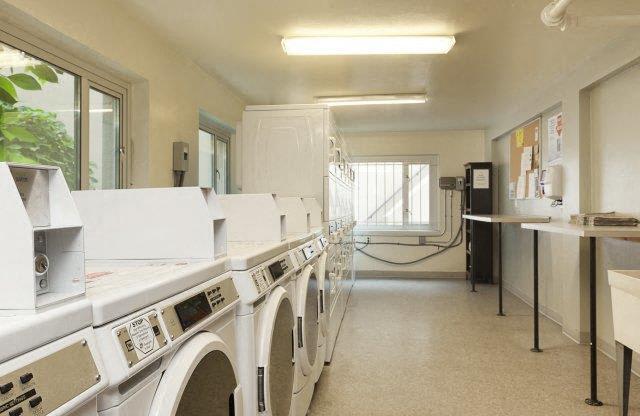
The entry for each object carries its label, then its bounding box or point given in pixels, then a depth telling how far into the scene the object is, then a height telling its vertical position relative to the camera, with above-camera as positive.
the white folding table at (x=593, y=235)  2.22 -0.13
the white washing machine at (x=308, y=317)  2.03 -0.56
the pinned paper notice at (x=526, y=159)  5.08 +0.58
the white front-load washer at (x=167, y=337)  0.73 -0.25
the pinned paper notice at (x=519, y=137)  5.34 +0.87
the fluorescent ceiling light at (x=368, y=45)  2.91 +1.10
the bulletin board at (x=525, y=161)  4.86 +0.57
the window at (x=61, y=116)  1.96 +0.48
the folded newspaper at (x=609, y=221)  2.58 -0.07
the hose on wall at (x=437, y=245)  7.00 -0.56
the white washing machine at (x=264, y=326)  1.31 -0.38
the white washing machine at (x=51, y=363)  0.53 -0.20
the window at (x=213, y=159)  4.33 +0.51
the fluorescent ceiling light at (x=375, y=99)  4.51 +1.12
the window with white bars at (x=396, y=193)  7.15 +0.26
